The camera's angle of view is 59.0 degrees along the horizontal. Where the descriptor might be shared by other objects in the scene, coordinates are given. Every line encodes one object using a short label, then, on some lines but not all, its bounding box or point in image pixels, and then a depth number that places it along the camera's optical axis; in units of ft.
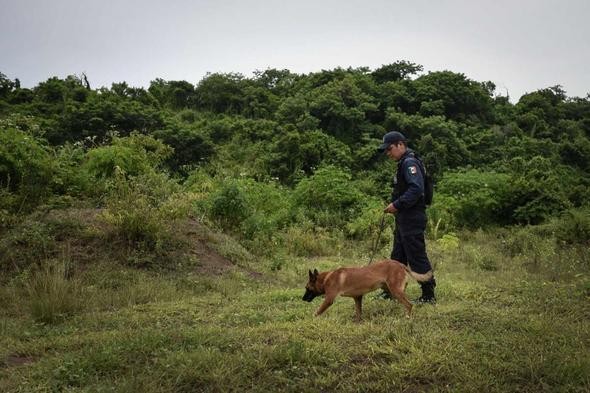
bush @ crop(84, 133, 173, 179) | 37.78
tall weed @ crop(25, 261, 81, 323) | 19.13
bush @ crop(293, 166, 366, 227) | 61.52
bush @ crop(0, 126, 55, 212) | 31.27
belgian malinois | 17.98
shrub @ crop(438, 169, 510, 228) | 63.72
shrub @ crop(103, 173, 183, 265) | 29.53
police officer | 20.01
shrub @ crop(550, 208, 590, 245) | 45.37
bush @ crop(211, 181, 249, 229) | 40.68
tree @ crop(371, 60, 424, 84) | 106.83
